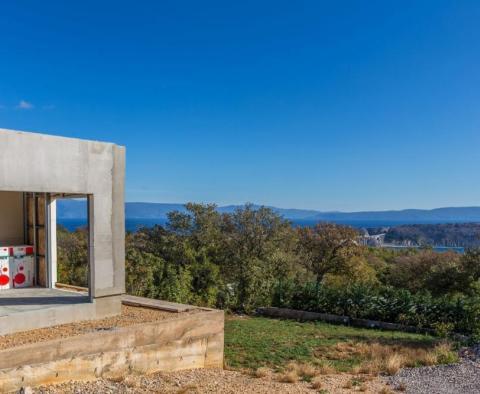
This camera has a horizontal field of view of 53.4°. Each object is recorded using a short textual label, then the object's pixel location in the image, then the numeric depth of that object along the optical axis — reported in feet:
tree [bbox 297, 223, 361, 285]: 110.52
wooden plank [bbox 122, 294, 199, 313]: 35.97
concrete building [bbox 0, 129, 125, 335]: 28.66
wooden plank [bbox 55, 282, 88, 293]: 39.52
